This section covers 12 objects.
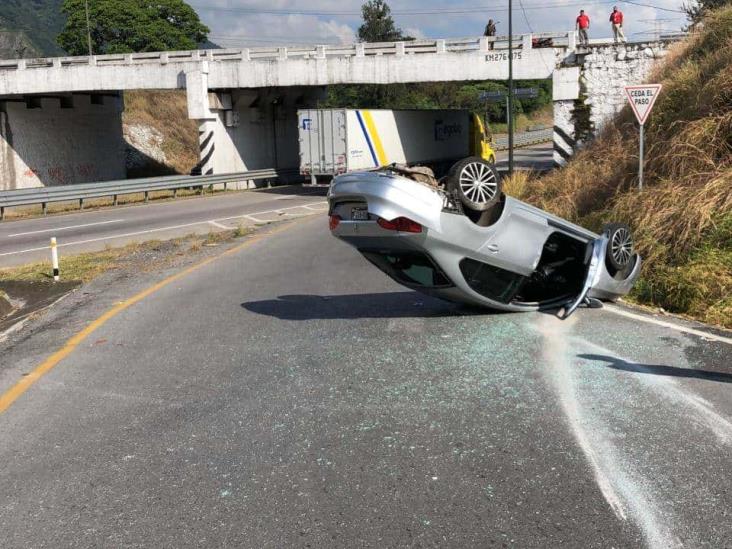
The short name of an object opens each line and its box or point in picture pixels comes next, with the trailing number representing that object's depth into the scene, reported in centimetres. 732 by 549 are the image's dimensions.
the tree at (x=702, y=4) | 2670
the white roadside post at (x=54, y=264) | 1165
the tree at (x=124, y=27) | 8769
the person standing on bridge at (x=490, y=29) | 3178
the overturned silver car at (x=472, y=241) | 681
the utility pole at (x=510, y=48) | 2706
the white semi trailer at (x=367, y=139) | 2877
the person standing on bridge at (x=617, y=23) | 2606
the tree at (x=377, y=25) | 8969
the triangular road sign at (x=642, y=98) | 1205
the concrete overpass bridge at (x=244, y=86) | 2647
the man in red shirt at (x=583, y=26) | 2642
